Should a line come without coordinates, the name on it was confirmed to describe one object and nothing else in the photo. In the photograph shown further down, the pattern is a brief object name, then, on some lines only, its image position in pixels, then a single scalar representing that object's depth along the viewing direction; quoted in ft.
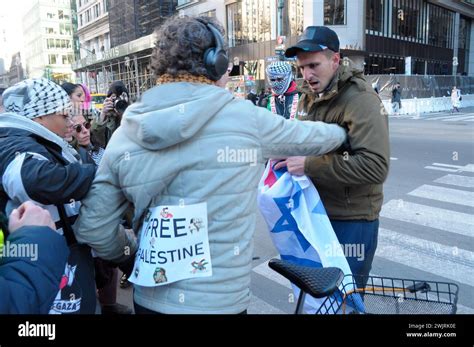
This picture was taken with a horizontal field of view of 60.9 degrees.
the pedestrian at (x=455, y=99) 77.97
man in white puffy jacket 4.88
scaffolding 118.32
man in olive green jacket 6.73
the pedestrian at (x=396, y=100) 76.59
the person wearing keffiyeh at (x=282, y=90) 16.63
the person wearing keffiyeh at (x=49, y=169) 5.49
